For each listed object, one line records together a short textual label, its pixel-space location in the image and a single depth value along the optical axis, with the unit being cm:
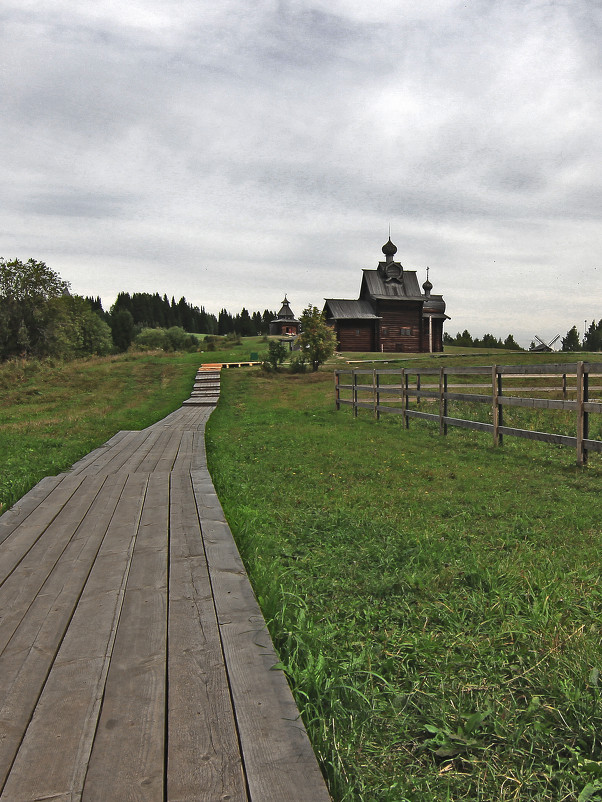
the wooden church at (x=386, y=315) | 5406
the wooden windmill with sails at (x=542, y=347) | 6406
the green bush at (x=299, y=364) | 3353
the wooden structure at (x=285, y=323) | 7888
